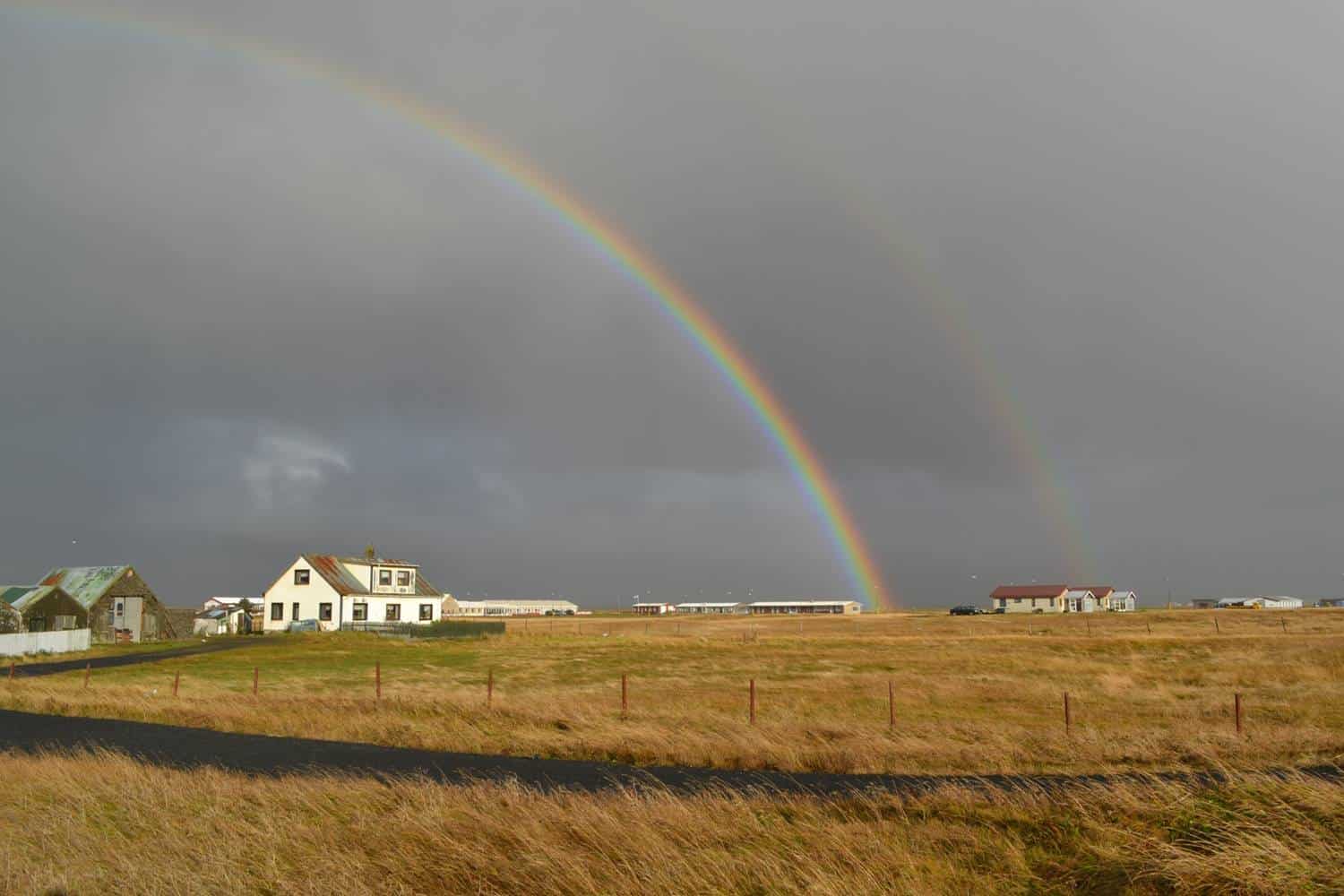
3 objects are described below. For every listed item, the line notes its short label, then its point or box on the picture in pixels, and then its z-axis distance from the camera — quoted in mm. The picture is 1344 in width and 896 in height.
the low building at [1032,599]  187250
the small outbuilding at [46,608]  81688
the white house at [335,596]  96938
